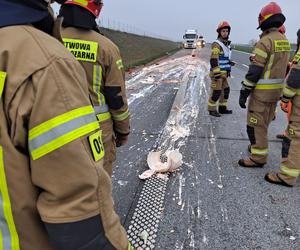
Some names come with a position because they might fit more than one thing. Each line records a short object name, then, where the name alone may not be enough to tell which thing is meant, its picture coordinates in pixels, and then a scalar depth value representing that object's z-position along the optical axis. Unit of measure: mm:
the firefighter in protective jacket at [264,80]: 4070
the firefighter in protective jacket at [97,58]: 2412
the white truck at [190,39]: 41500
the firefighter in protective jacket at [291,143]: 3754
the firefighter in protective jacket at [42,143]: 954
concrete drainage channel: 2768
